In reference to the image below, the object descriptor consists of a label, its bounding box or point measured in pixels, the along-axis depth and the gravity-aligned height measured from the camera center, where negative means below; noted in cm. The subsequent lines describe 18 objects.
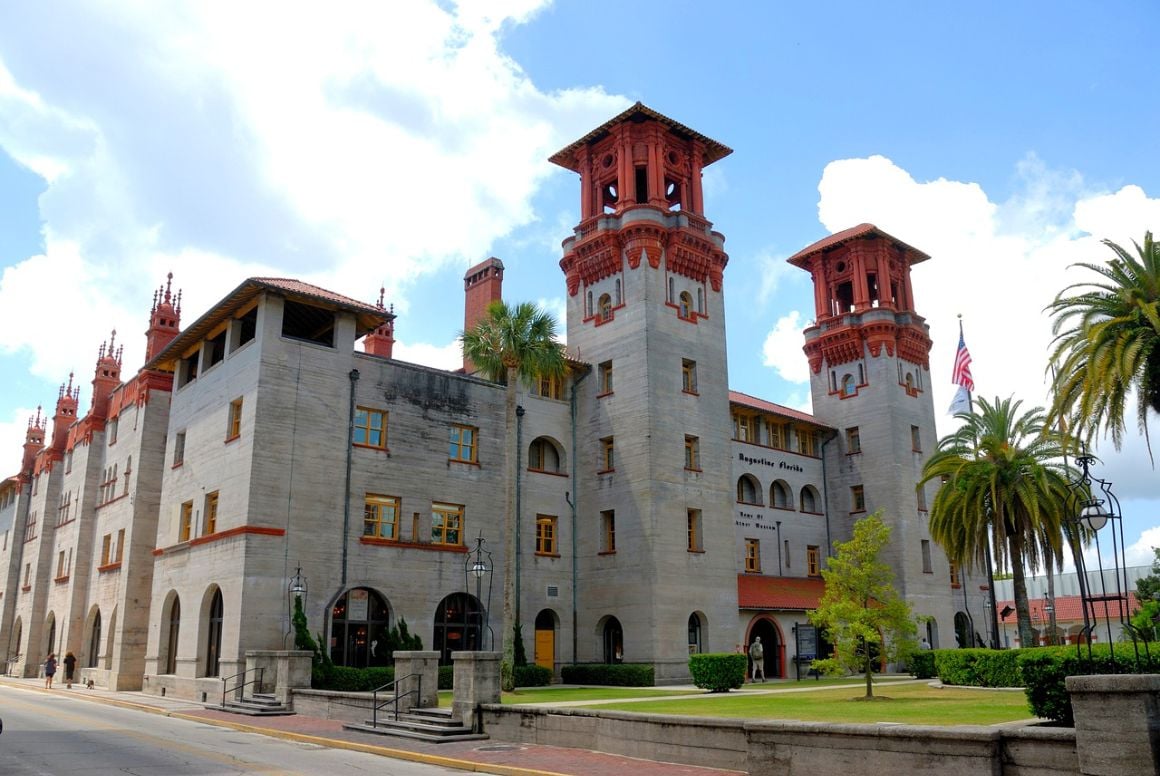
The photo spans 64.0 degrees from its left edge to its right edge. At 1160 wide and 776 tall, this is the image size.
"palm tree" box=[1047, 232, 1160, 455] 2103 +590
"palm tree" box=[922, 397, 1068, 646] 3709 +460
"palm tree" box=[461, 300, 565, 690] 3469 +1004
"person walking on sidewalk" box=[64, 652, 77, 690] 4422 -199
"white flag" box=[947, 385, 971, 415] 4241 +959
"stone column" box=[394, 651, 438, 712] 2434 -143
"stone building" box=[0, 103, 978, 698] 3494 +623
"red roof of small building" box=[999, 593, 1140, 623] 7112 +47
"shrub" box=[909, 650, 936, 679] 3953 -197
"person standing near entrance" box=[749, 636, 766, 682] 4094 -171
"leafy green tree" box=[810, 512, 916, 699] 2666 +21
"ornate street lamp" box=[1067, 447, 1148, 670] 1566 +175
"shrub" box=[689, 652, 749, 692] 3244 -179
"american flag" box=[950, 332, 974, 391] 4425 +1161
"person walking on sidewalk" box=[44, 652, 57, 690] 4209 -193
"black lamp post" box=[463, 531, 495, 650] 3819 +158
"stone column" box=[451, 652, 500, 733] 2216 -151
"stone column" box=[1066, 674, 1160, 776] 1059 -122
